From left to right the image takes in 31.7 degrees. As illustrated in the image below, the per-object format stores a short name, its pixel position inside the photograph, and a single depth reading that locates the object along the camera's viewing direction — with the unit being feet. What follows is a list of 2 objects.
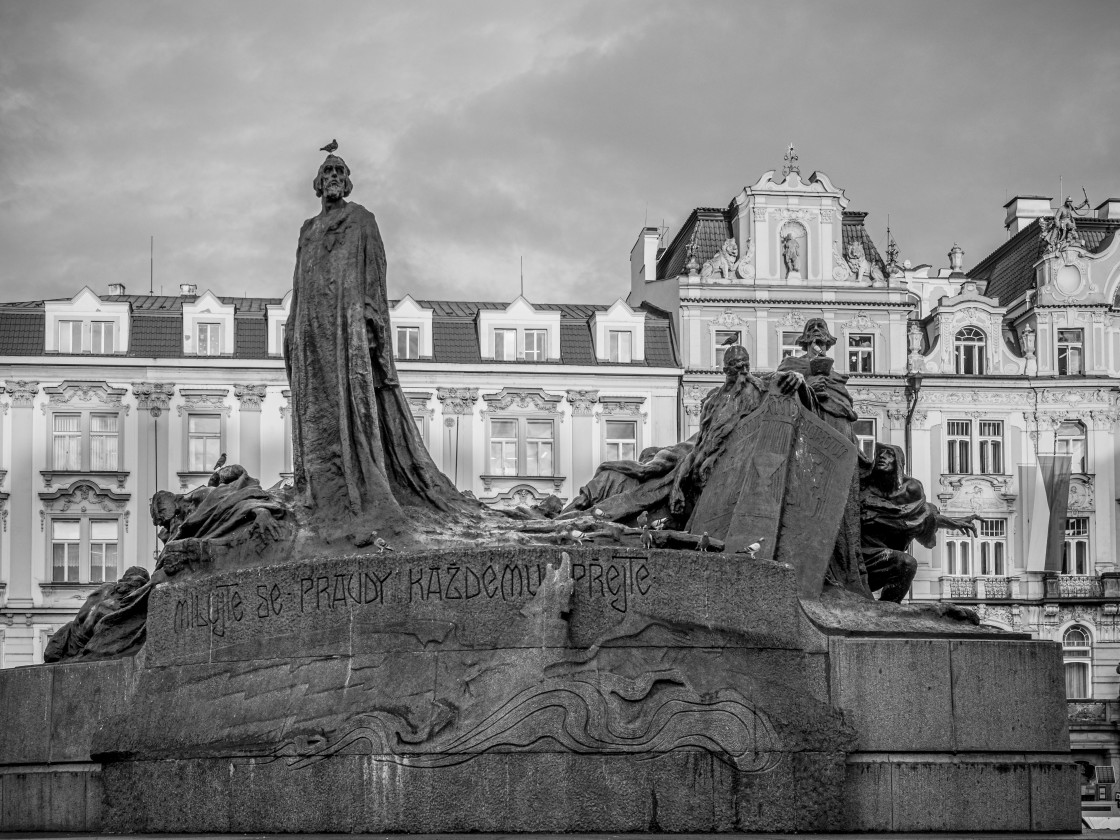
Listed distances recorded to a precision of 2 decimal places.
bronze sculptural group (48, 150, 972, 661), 46.29
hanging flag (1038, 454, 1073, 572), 157.99
